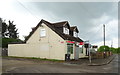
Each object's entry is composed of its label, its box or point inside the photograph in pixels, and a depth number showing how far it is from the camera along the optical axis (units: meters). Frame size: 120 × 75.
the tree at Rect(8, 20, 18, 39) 32.01
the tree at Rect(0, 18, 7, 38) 29.48
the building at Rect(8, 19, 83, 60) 12.40
